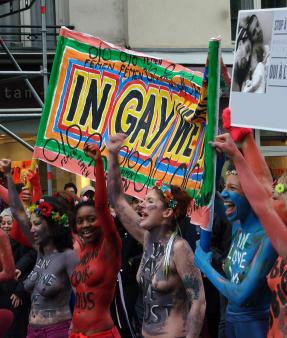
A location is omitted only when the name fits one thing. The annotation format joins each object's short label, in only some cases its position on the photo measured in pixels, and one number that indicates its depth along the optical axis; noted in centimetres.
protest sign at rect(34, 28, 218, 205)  1144
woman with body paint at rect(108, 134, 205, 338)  951
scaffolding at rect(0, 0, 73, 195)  1616
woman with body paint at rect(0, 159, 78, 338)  1098
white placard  845
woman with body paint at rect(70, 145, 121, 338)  1011
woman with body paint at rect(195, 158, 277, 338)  873
